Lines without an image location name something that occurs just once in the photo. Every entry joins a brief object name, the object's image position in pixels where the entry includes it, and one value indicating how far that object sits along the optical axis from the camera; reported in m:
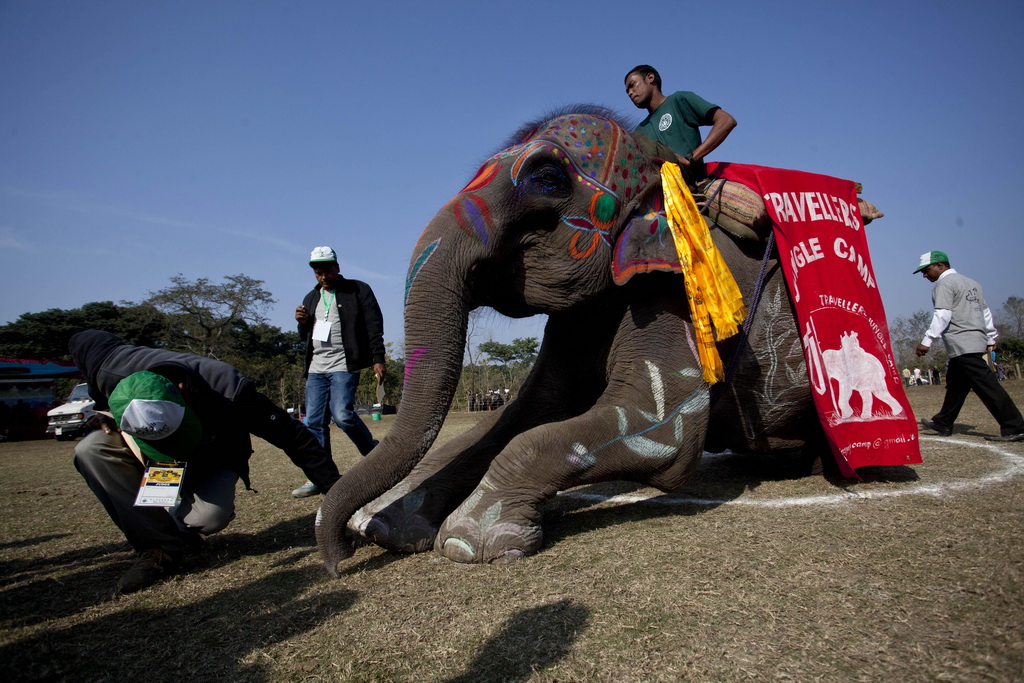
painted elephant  2.97
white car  17.58
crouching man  2.94
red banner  3.79
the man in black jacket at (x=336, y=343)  5.26
